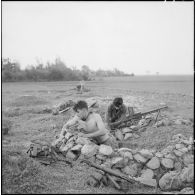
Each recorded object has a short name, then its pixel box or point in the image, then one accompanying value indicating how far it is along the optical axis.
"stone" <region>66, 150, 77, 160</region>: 4.89
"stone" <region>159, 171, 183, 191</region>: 4.18
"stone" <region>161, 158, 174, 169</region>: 4.52
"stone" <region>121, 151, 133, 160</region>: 4.68
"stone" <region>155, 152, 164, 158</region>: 4.70
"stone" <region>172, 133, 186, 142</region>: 5.18
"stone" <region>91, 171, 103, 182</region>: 4.18
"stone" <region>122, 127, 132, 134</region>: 5.79
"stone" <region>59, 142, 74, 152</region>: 5.05
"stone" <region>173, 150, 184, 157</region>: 4.72
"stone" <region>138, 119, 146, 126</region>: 5.87
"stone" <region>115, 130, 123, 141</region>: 5.74
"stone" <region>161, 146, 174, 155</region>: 4.84
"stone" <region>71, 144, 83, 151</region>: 4.98
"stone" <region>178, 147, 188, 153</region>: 4.77
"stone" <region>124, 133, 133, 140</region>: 5.59
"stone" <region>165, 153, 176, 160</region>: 4.66
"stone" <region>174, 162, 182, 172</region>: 4.50
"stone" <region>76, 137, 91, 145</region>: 5.15
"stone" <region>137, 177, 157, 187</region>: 4.24
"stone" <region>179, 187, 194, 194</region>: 4.01
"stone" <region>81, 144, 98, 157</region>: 4.80
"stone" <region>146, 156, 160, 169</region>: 4.53
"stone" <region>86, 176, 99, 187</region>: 4.11
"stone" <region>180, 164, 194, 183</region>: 4.21
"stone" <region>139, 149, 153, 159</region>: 4.69
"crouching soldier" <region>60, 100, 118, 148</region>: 5.08
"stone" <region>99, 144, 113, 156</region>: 4.78
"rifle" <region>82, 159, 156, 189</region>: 4.19
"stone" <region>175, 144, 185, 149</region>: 4.91
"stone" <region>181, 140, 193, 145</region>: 4.98
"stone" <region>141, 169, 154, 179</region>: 4.38
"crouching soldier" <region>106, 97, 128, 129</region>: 5.77
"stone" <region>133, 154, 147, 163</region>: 4.62
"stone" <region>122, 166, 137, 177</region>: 4.46
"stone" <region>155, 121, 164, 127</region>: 5.79
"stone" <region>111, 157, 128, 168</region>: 4.54
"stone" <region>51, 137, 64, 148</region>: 5.21
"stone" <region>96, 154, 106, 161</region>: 4.71
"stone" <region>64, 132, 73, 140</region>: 5.29
